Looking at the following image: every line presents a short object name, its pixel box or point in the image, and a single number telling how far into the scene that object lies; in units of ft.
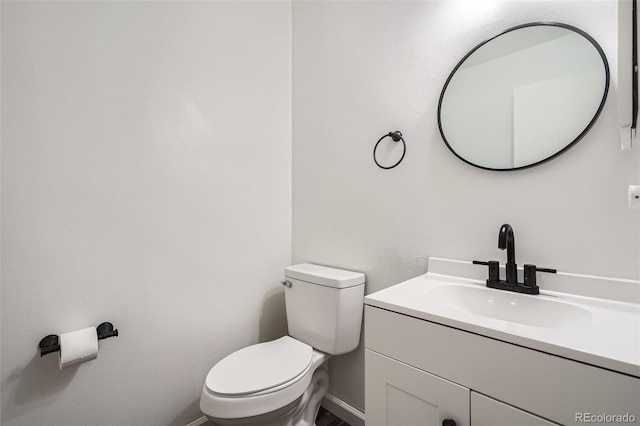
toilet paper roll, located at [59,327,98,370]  3.17
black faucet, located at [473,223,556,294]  3.04
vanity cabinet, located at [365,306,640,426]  1.81
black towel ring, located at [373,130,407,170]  4.23
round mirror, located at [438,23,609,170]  2.90
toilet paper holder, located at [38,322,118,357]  3.18
